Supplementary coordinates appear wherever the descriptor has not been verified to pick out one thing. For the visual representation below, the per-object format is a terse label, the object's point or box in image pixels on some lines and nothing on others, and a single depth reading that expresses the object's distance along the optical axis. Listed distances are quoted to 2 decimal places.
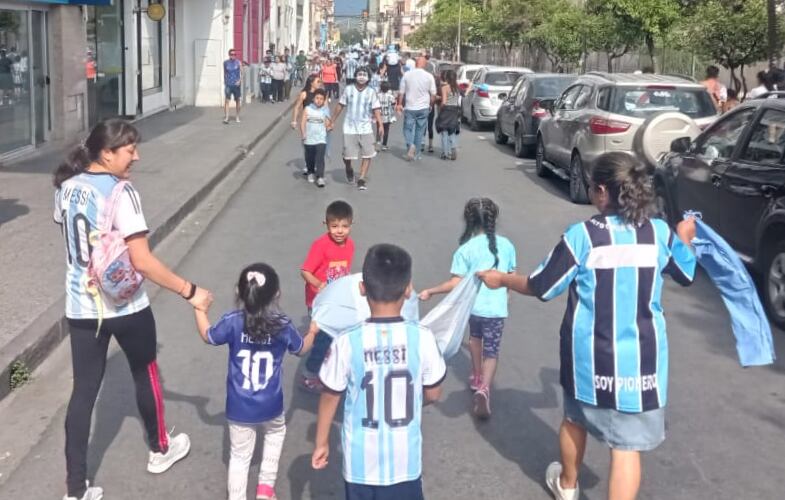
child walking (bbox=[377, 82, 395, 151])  19.53
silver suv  12.98
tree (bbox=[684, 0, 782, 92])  18.97
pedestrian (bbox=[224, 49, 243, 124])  23.53
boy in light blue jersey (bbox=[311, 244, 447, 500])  3.48
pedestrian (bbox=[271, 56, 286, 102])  33.00
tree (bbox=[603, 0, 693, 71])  23.44
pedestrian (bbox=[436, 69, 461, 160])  17.47
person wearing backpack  4.31
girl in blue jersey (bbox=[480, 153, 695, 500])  3.92
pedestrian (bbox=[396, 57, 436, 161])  17.14
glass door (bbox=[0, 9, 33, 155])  14.68
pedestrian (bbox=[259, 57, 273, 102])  32.72
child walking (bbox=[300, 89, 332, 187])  13.93
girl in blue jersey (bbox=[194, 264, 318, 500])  4.12
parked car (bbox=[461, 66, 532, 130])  24.10
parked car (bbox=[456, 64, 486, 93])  29.61
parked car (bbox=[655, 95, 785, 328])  7.73
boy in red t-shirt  5.68
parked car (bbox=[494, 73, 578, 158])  18.23
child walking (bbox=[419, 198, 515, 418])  5.32
